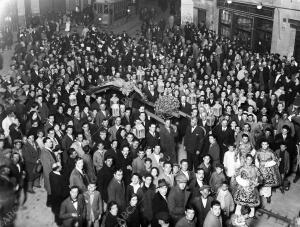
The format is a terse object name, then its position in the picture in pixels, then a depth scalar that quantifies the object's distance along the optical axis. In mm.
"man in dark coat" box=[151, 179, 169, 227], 7617
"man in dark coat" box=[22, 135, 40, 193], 9734
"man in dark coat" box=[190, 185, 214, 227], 7590
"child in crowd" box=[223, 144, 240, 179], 9422
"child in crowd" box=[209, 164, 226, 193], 8430
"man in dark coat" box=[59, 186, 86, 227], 7285
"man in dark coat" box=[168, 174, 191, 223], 7691
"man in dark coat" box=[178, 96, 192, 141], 12543
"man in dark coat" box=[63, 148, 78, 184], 8812
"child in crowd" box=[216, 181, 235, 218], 7919
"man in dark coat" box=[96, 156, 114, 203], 8617
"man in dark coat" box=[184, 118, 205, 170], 10797
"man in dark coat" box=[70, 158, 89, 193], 8219
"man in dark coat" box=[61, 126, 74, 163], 10078
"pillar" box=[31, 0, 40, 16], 35375
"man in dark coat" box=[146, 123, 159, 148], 10633
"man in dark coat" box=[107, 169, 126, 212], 8070
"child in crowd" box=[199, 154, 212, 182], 8789
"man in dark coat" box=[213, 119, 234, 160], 10539
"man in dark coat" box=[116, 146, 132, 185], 9094
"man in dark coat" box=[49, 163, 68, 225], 8156
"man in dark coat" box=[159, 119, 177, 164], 10805
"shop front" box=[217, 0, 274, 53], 22422
